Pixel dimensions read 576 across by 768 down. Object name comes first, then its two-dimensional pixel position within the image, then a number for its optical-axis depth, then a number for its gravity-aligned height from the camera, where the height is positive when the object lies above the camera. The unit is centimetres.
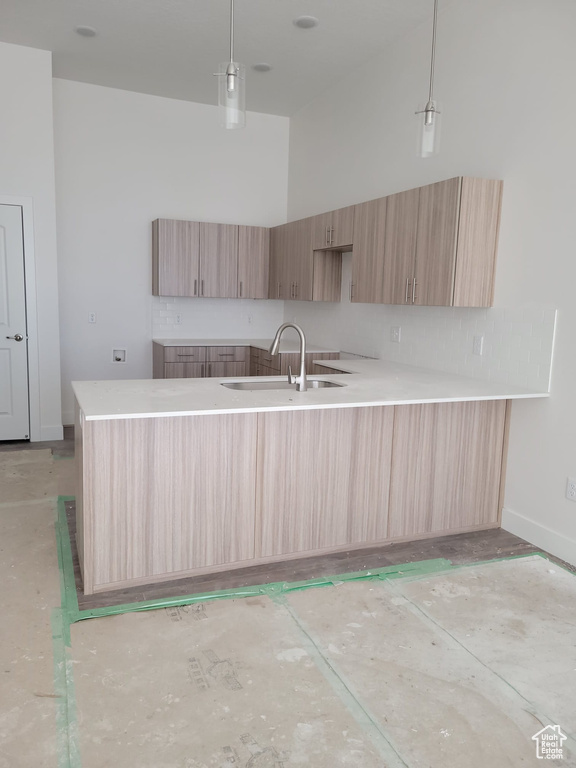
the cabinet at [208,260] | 566 +32
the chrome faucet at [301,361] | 300 -34
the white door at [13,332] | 492 -39
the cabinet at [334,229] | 449 +54
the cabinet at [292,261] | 525 +32
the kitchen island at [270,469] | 262 -86
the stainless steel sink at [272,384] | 347 -54
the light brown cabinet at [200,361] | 551 -65
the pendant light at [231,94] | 238 +80
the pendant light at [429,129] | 261 +75
